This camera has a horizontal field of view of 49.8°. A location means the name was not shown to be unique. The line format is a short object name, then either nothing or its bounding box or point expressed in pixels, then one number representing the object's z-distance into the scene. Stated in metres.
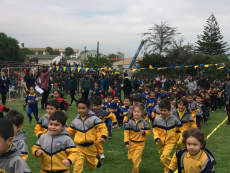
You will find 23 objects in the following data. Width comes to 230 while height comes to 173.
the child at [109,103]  8.41
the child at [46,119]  4.65
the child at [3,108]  6.14
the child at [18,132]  3.38
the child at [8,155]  2.21
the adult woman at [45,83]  12.15
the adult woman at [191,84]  14.42
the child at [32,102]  9.33
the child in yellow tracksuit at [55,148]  3.52
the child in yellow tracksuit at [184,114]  6.26
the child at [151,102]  10.13
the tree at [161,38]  48.09
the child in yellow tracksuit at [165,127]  5.07
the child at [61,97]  7.72
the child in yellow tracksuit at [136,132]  5.18
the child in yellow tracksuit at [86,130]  4.70
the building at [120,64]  90.67
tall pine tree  62.06
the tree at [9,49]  47.71
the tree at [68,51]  93.69
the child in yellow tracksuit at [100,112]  5.99
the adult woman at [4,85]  12.50
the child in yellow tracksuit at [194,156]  3.15
